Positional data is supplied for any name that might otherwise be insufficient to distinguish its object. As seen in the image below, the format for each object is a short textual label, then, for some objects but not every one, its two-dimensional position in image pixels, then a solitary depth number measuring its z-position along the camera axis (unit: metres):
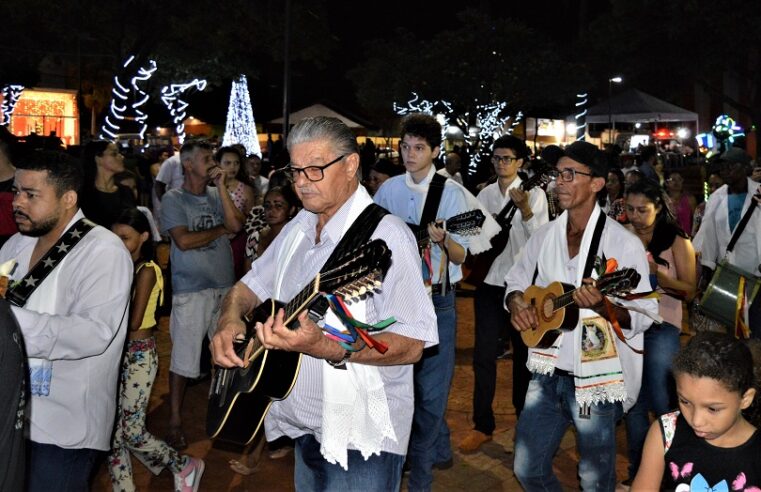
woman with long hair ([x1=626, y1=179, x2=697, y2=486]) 5.56
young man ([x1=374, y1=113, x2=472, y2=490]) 5.48
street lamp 28.53
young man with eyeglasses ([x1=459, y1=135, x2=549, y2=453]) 6.70
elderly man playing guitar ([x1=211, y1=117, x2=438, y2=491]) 3.14
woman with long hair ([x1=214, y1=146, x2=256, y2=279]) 9.13
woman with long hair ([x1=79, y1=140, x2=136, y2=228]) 7.08
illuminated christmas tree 29.88
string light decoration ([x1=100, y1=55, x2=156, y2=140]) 22.70
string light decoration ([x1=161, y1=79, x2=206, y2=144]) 32.16
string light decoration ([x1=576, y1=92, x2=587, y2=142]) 30.45
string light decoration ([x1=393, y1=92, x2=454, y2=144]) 38.28
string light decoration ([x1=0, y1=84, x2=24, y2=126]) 29.18
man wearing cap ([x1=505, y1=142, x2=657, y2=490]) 4.30
